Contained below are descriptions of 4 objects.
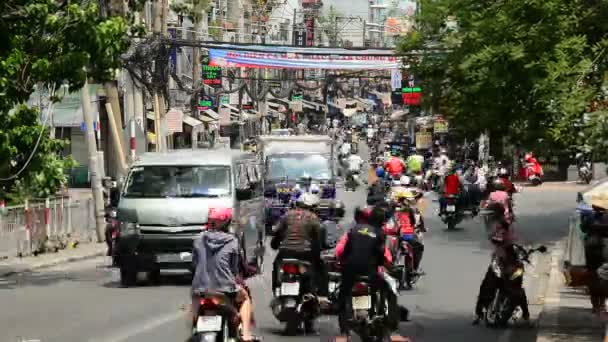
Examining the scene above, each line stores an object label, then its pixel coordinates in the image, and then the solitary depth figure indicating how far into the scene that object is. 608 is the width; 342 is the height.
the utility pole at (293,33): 104.80
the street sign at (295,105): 118.74
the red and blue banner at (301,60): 51.81
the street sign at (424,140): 78.90
